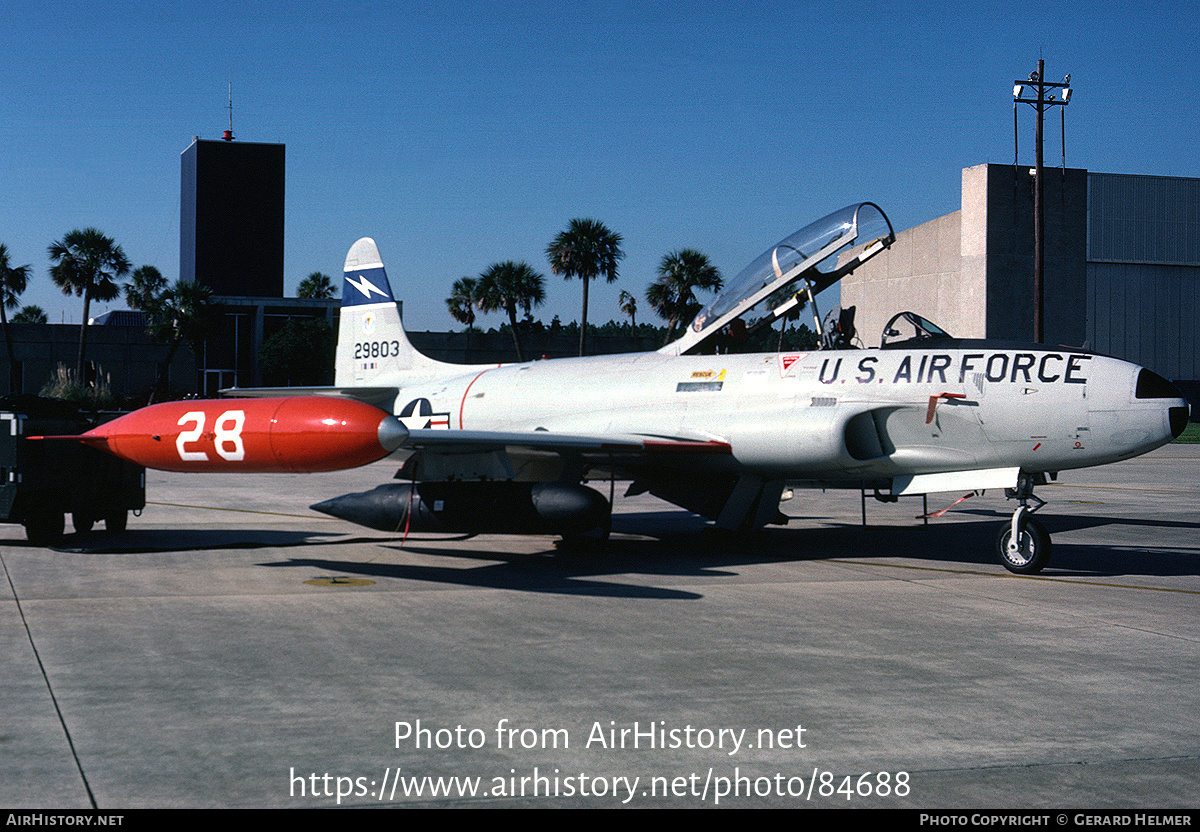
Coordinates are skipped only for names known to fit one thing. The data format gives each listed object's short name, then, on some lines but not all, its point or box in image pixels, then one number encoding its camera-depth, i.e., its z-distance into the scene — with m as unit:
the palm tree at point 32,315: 107.50
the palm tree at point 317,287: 96.69
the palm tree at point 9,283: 63.66
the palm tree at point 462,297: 72.94
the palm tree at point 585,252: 56.91
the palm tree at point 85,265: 62.28
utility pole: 30.11
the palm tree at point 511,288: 63.34
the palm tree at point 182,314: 62.94
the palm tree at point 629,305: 70.88
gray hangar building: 49.34
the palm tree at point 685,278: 50.31
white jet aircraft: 10.08
